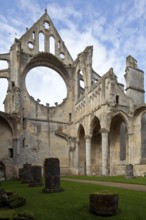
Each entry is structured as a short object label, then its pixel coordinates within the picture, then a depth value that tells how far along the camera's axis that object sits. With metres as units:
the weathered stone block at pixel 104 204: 4.52
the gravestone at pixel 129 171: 11.82
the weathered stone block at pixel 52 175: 7.20
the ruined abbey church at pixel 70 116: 15.26
